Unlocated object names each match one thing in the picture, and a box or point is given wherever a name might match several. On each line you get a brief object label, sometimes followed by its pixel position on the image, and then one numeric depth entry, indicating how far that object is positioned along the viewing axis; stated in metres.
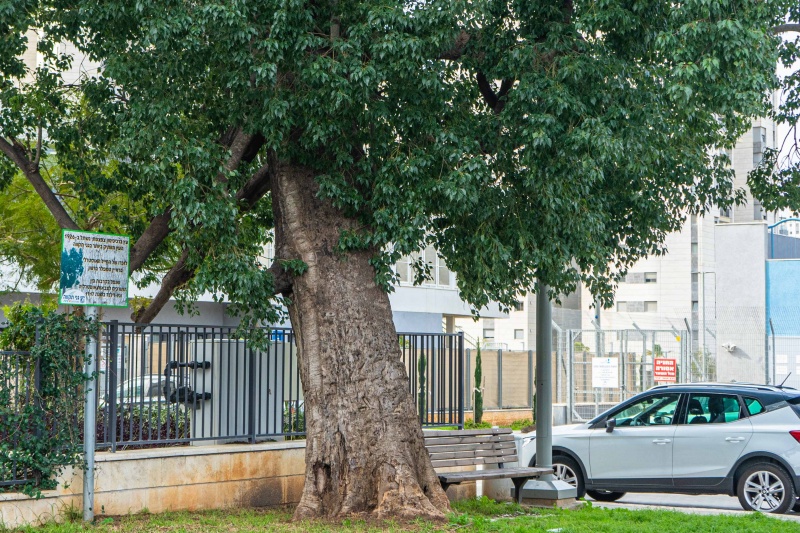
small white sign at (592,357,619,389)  23.38
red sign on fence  22.53
